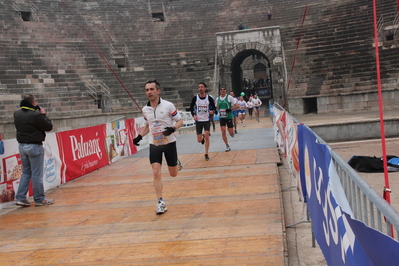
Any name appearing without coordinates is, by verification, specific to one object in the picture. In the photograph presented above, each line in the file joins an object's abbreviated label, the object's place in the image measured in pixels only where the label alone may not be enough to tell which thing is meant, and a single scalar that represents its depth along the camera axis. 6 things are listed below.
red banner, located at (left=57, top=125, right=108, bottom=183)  9.94
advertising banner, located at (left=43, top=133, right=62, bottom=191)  9.09
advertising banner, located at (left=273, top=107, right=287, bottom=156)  9.34
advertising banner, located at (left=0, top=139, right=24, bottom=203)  7.88
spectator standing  7.62
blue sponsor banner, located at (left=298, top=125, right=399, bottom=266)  2.05
